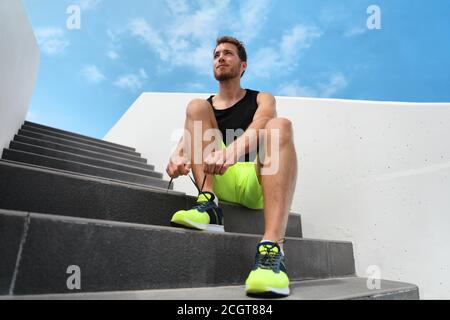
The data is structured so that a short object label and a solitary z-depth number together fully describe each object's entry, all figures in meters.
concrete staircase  0.63
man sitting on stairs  0.84
